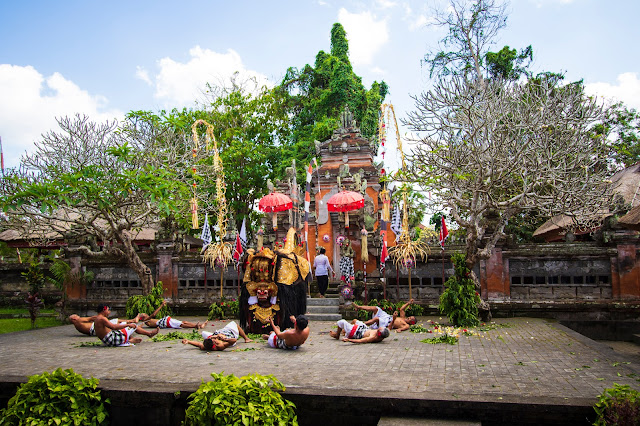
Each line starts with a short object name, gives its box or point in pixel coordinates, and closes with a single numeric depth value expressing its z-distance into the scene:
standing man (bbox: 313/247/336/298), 16.30
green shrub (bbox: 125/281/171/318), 14.48
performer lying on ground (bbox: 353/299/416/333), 11.66
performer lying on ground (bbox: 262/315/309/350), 9.38
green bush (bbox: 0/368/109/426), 5.64
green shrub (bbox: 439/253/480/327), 12.40
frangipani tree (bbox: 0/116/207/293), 11.74
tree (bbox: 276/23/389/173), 26.95
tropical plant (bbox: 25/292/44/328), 14.53
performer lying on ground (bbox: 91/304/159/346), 10.33
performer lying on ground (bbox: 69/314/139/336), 11.70
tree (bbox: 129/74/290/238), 26.05
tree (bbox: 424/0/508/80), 21.38
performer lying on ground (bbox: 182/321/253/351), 9.63
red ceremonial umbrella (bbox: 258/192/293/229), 17.11
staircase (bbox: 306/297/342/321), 15.08
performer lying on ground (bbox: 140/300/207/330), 12.84
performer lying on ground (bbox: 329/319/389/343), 10.48
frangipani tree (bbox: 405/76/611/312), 12.16
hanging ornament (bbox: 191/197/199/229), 14.63
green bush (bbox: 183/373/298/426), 5.07
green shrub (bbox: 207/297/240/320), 15.25
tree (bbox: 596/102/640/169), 21.38
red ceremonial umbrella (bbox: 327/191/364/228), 16.67
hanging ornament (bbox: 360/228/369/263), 17.87
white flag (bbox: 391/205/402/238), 16.22
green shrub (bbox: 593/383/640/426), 4.57
